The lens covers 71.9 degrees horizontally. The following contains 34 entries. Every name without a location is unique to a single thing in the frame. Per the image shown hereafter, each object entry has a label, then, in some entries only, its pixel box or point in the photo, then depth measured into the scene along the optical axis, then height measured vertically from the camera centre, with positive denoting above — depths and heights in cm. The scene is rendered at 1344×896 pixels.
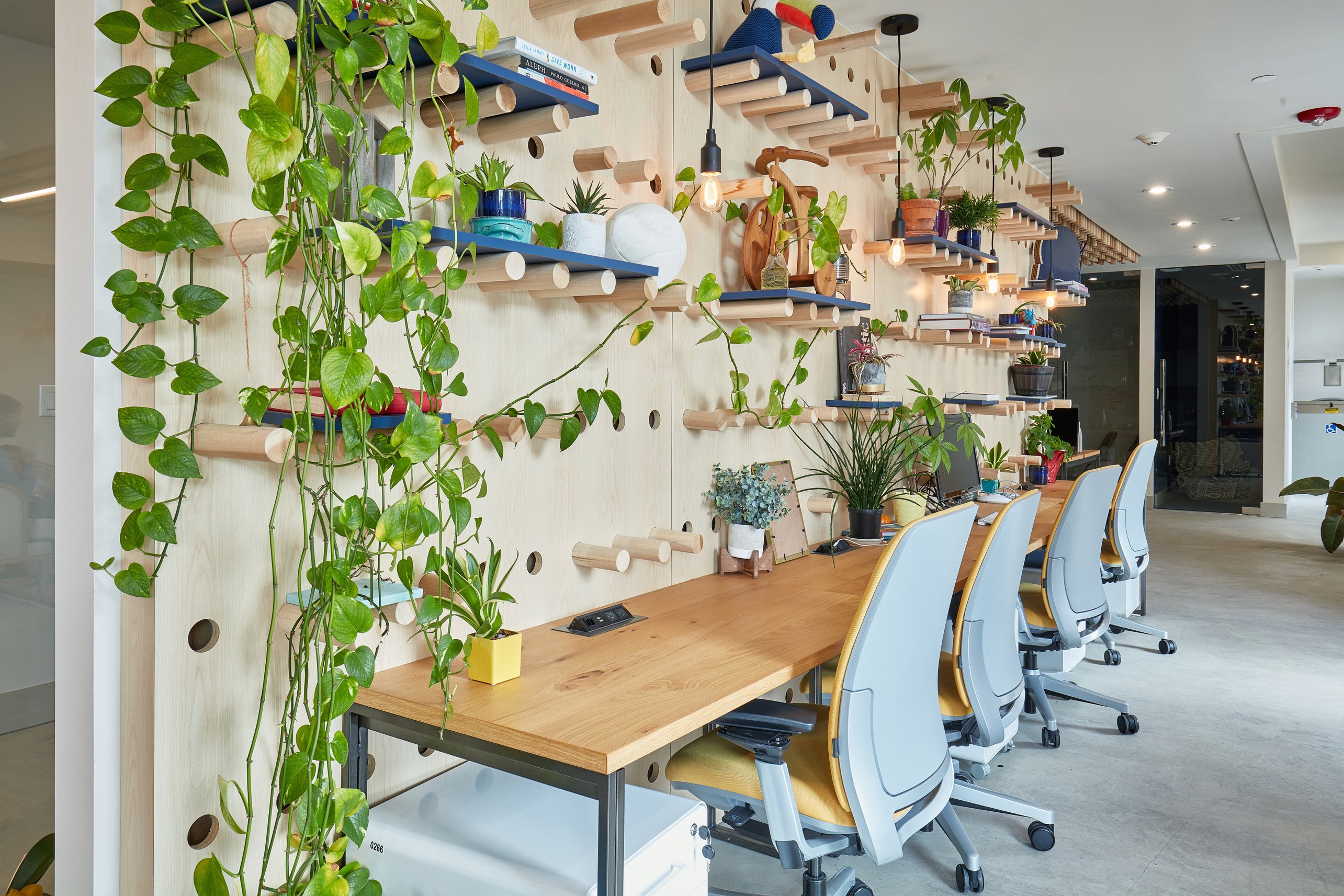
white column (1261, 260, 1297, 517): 898 +58
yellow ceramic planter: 162 -40
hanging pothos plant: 115 +18
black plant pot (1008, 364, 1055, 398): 496 +30
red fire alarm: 424 +148
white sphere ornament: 203 +44
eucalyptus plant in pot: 251 -19
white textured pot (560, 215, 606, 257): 185 +40
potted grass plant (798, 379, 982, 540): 310 -8
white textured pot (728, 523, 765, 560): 254 -29
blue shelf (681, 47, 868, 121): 244 +100
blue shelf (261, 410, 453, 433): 139 +2
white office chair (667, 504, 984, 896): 164 -58
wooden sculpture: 271 +61
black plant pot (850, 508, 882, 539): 310 -30
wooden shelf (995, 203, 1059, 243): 444 +104
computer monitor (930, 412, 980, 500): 387 -16
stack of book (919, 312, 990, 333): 384 +47
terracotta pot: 353 +84
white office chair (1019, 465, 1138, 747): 300 -55
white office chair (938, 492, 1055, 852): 216 -54
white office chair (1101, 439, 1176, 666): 382 -40
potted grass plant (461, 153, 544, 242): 165 +42
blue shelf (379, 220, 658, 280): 154 +33
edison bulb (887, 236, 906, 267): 328 +65
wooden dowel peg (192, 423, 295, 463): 127 -1
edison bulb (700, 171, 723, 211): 228 +60
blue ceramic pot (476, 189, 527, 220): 168 +42
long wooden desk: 136 -44
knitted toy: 252 +114
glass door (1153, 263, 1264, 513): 928 +53
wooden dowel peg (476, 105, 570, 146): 167 +58
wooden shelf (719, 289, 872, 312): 249 +38
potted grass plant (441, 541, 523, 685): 151 -31
